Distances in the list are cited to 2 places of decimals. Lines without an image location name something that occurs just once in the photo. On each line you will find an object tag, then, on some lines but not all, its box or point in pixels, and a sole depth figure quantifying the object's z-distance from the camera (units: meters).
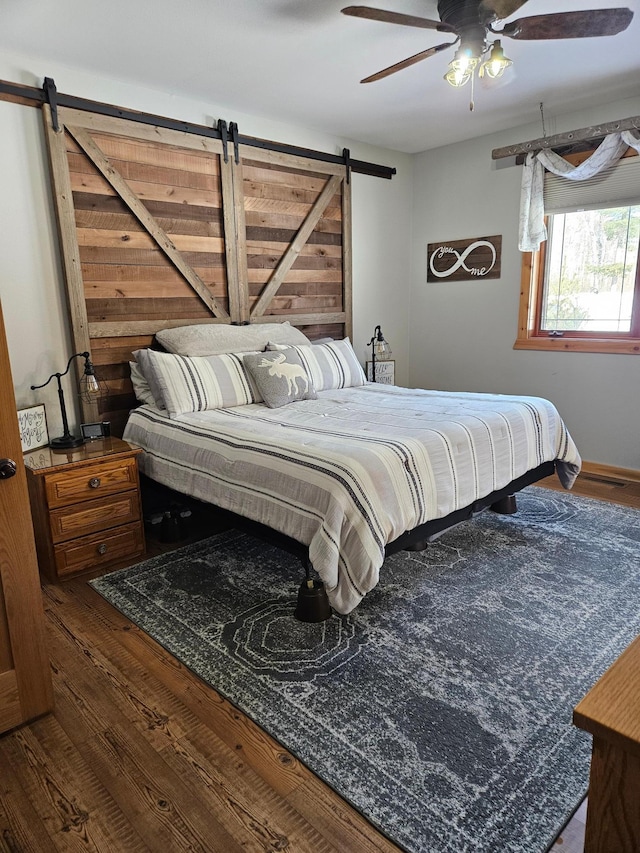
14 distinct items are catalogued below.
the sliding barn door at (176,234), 3.26
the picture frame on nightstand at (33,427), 2.90
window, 3.90
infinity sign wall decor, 4.62
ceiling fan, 2.14
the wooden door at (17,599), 1.67
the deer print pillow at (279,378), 3.37
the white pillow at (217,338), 3.52
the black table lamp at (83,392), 2.97
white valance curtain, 3.85
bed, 2.15
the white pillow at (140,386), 3.43
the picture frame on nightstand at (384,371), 4.91
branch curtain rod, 3.60
